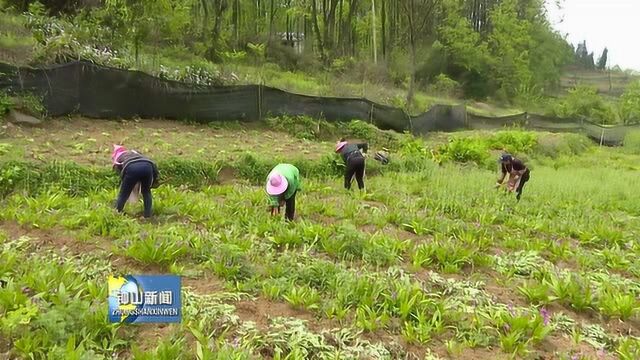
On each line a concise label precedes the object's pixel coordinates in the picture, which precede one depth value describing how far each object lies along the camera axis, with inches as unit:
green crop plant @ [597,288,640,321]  180.9
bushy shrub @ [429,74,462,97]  1379.2
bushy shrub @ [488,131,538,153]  677.8
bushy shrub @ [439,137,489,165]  582.9
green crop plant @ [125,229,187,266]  187.0
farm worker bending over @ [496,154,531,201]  372.8
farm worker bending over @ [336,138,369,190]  347.6
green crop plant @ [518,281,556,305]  185.9
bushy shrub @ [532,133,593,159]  728.3
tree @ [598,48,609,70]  4643.2
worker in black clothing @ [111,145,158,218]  236.1
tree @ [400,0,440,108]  912.3
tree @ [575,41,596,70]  4493.1
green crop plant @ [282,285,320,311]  163.5
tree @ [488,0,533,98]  1550.2
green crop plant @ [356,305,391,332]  153.3
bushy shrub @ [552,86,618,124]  1528.1
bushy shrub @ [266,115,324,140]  570.6
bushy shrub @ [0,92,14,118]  391.2
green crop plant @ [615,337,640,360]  150.7
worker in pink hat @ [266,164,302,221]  240.2
